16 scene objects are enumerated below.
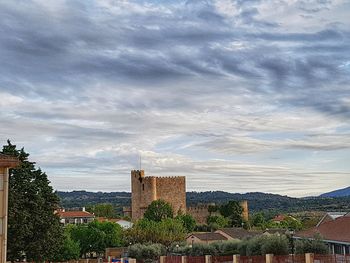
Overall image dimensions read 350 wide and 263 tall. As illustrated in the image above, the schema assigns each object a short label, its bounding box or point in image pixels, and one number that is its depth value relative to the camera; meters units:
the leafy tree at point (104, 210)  125.22
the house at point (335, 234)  35.84
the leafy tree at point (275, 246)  35.81
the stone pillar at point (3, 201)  22.22
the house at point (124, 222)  95.93
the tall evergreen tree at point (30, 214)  31.39
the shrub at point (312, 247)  35.06
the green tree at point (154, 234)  65.12
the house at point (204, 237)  63.31
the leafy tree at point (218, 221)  91.37
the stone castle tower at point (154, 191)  98.81
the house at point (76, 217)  109.15
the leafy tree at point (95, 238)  65.62
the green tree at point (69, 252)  53.09
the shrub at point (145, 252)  48.62
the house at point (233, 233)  65.06
